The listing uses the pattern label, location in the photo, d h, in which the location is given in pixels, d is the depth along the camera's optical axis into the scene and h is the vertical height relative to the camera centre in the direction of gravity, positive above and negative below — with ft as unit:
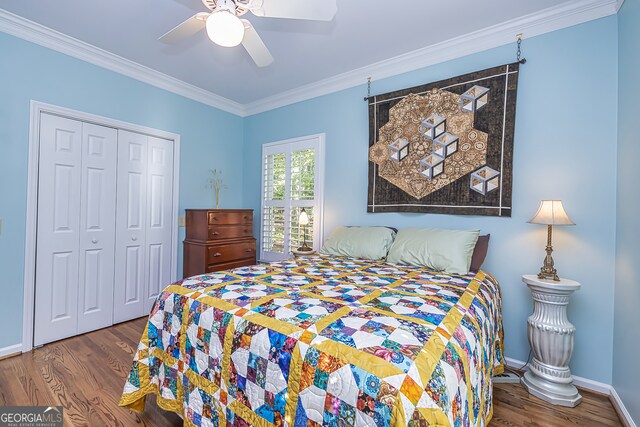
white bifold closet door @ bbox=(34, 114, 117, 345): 8.21 -0.69
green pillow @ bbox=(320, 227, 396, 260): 8.43 -0.86
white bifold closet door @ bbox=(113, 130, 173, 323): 9.86 -0.53
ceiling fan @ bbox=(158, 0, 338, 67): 4.98 +3.66
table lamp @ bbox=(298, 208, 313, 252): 10.69 -0.37
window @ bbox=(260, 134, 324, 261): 11.27 +0.73
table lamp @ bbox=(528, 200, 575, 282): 6.24 +0.00
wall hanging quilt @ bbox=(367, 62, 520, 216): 7.57 +2.03
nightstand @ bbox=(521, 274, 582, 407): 6.03 -2.56
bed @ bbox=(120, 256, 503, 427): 2.91 -1.66
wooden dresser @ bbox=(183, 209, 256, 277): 10.60 -1.18
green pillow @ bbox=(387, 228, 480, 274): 6.90 -0.83
